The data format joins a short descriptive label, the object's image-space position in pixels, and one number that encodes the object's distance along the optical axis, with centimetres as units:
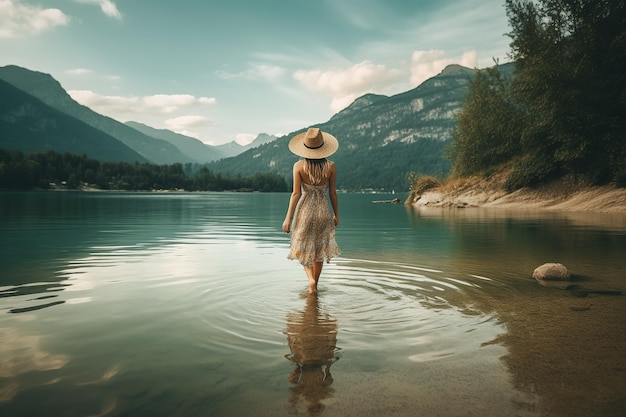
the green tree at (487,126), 5467
